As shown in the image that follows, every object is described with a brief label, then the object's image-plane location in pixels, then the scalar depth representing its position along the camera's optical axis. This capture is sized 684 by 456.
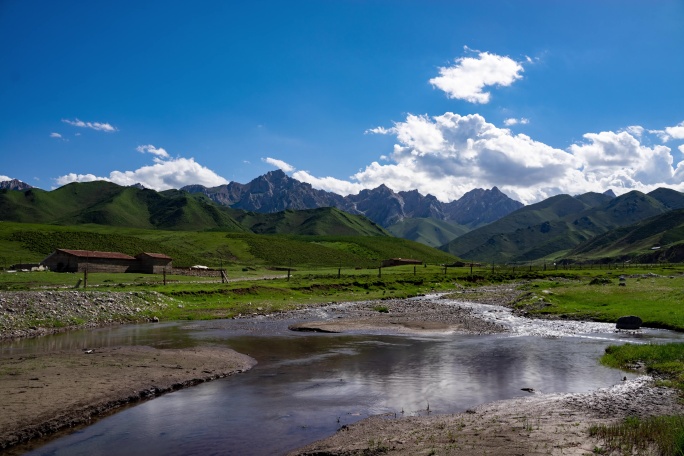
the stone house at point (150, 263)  105.12
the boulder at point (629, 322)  40.94
